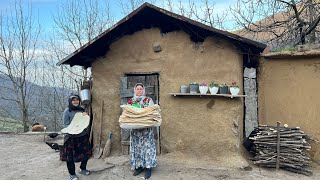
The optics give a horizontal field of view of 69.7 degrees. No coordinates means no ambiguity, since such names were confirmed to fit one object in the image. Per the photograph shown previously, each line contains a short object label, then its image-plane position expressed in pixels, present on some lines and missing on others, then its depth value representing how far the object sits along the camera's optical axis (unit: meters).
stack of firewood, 4.71
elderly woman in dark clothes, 4.33
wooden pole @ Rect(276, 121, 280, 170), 4.77
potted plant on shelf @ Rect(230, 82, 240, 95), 4.77
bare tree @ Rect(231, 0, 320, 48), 7.63
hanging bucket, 5.56
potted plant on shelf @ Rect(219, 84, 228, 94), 4.83
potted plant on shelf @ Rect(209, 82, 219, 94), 4.84
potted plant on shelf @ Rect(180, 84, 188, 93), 5.01
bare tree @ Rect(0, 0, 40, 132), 12.59
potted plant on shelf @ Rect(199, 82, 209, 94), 4.88
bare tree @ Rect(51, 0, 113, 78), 13.58
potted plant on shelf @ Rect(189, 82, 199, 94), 4.92
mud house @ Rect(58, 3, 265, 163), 4.91
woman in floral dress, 4.40
